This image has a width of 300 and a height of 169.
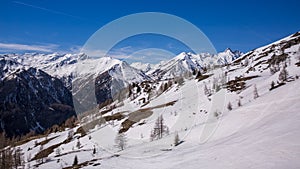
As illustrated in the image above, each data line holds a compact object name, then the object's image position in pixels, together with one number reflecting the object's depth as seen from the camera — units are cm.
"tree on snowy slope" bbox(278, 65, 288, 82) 7625
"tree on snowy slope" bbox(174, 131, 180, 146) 4650
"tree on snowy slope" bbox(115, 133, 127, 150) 6068
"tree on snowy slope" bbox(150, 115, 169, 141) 6216
